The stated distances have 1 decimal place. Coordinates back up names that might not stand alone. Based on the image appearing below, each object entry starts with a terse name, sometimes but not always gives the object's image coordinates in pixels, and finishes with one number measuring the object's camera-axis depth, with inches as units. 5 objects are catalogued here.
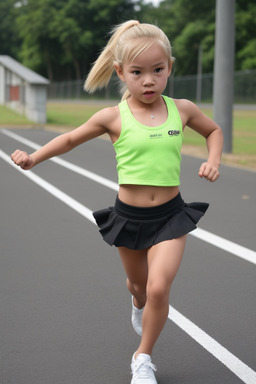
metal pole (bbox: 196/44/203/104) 2174.0
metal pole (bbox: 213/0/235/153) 644.7
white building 1160.8
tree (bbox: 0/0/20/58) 4694.9
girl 152.0
